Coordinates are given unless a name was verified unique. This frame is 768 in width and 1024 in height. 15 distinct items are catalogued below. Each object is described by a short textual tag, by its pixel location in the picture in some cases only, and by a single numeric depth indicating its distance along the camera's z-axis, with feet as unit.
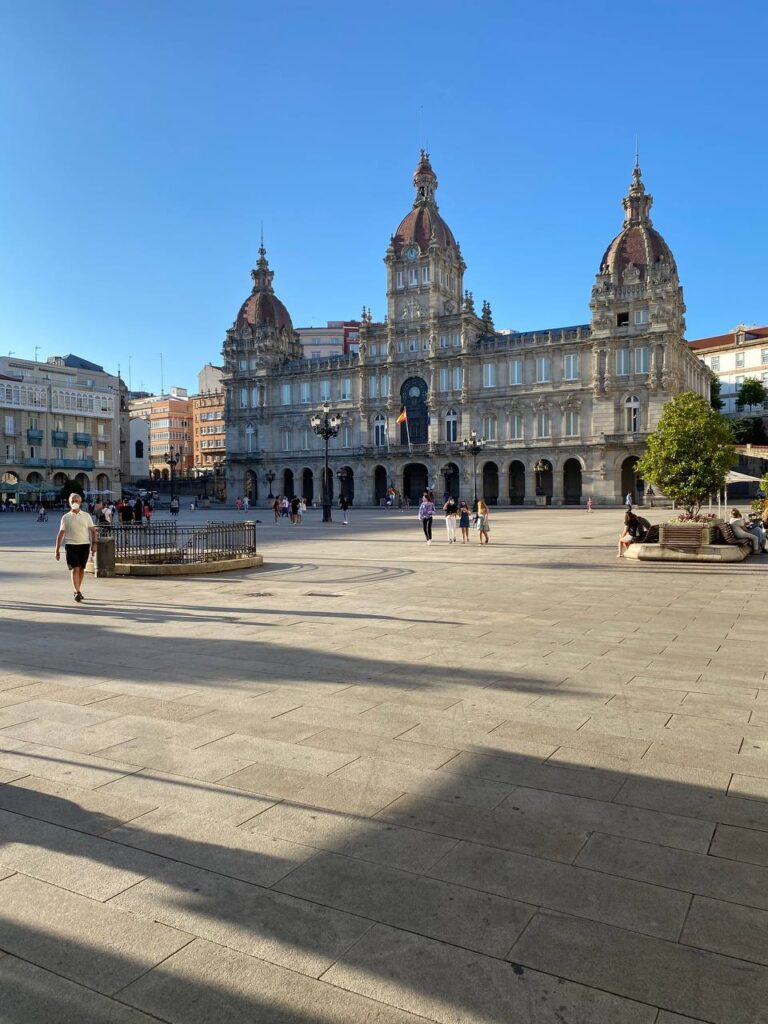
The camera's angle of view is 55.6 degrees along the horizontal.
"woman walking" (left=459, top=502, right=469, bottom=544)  76.64
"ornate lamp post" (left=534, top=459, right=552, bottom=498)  204.03
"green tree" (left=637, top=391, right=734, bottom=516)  63.26
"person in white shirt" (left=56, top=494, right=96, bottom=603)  37.88
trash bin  49.67
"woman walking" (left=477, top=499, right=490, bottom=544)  75.31
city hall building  190.19
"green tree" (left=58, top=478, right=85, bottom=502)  207.25
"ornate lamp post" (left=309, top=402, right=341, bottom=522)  121.11
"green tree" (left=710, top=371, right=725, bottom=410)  261.65
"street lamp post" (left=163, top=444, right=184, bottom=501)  206.28
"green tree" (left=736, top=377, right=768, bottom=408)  251.19
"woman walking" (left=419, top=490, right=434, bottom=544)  76.13
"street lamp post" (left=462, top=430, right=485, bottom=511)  158.30
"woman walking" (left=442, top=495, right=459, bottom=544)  76.59
